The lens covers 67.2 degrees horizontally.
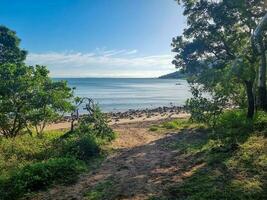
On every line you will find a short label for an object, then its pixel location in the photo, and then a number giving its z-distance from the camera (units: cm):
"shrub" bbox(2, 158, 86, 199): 631
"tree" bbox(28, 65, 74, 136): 1192
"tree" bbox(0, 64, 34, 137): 1162
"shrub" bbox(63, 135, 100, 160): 862
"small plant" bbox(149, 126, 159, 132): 1426
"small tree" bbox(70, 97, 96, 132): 1153
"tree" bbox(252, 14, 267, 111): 1184
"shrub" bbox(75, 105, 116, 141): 1108
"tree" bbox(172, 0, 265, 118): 1213
